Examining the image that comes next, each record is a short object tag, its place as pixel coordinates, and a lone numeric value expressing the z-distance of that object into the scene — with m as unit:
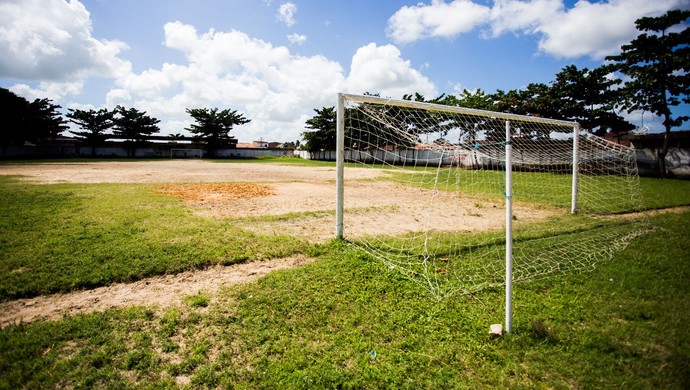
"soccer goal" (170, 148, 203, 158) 51.43
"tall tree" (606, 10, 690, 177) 18.44
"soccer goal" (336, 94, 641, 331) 4.32
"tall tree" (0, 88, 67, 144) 33.03
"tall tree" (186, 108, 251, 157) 49.44
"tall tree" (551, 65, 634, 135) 24.23
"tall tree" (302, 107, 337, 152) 45.22
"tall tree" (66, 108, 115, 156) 43.75
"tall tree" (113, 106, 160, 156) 46.19
